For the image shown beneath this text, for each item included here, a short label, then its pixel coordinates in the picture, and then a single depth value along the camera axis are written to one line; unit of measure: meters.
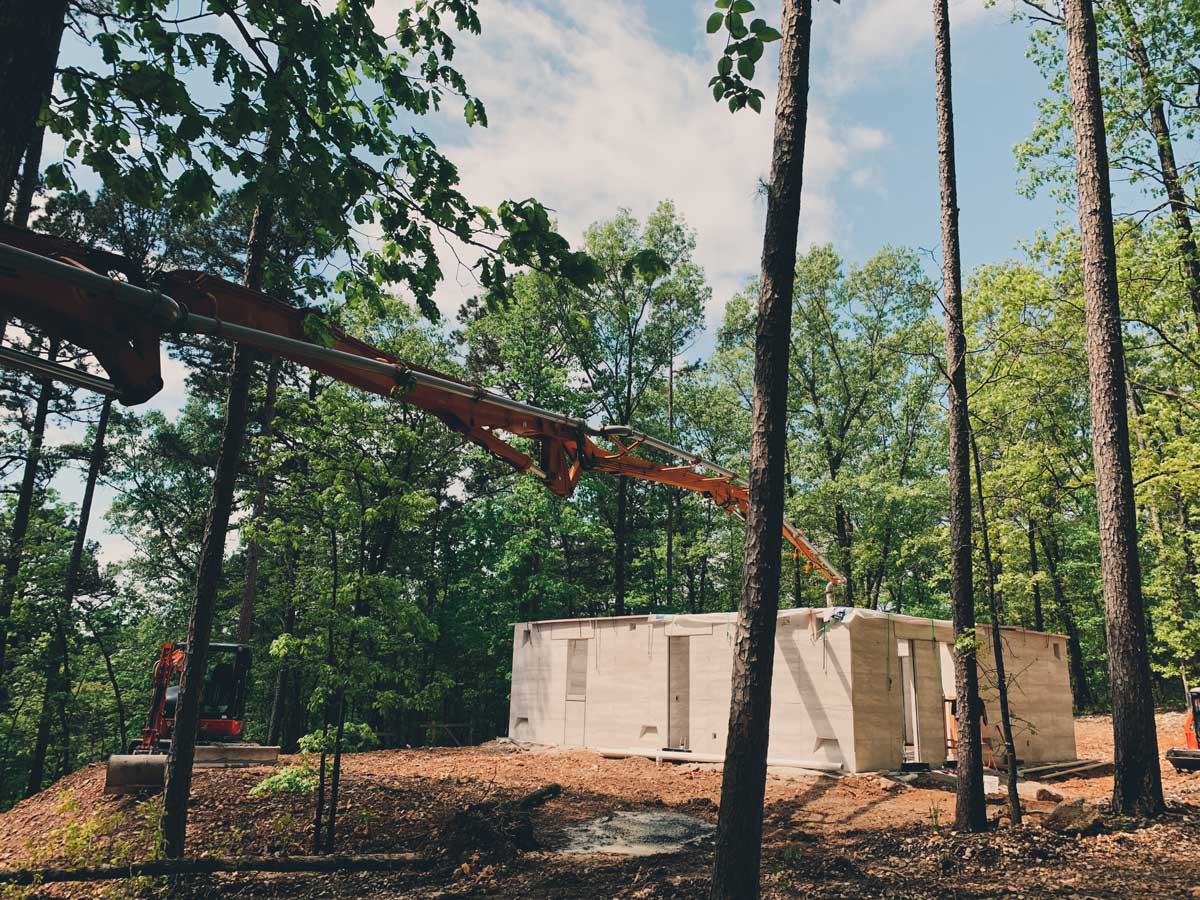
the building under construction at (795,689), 15.70
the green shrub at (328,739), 9.49
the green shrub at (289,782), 10.38
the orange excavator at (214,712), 14.23
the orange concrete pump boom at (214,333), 4.46
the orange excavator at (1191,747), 15.33
